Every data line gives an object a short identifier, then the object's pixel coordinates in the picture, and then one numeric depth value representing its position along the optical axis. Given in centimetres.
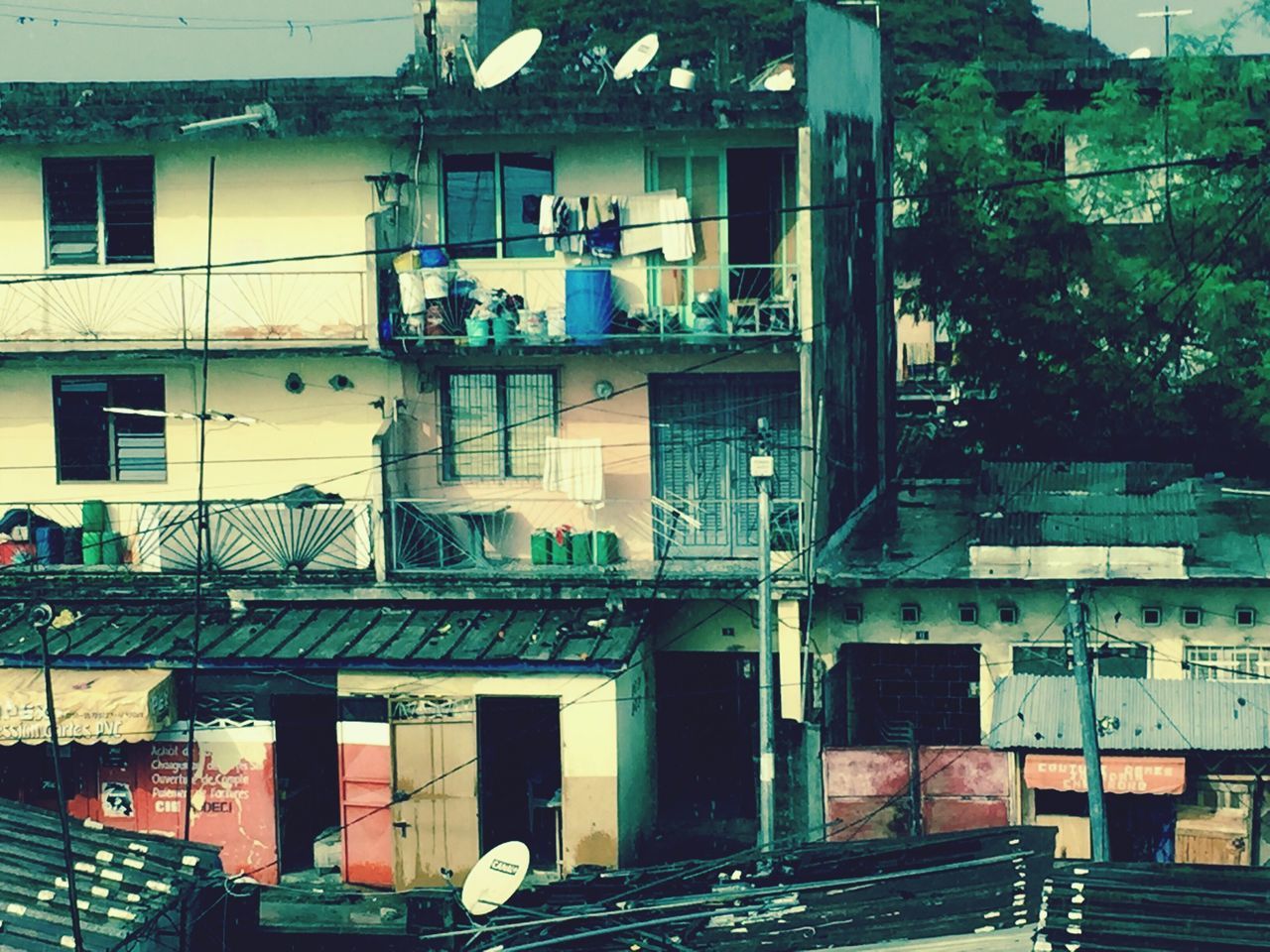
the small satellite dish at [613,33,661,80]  2925
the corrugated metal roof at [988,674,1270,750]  2548
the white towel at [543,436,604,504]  2895
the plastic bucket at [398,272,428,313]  2859
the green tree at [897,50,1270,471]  3619
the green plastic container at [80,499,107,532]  3012
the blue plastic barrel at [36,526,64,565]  3009
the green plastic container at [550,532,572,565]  2900
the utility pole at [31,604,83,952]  1928
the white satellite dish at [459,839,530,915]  2058
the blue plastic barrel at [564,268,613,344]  2822
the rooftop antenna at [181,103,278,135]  2847
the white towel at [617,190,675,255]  2852
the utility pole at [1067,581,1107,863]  2266
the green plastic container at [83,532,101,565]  3011
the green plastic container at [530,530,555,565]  2902
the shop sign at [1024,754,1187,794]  2534
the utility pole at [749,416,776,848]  2595
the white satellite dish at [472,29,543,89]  2800
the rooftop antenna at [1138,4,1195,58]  4104
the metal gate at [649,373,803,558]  2928
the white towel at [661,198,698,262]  2847
